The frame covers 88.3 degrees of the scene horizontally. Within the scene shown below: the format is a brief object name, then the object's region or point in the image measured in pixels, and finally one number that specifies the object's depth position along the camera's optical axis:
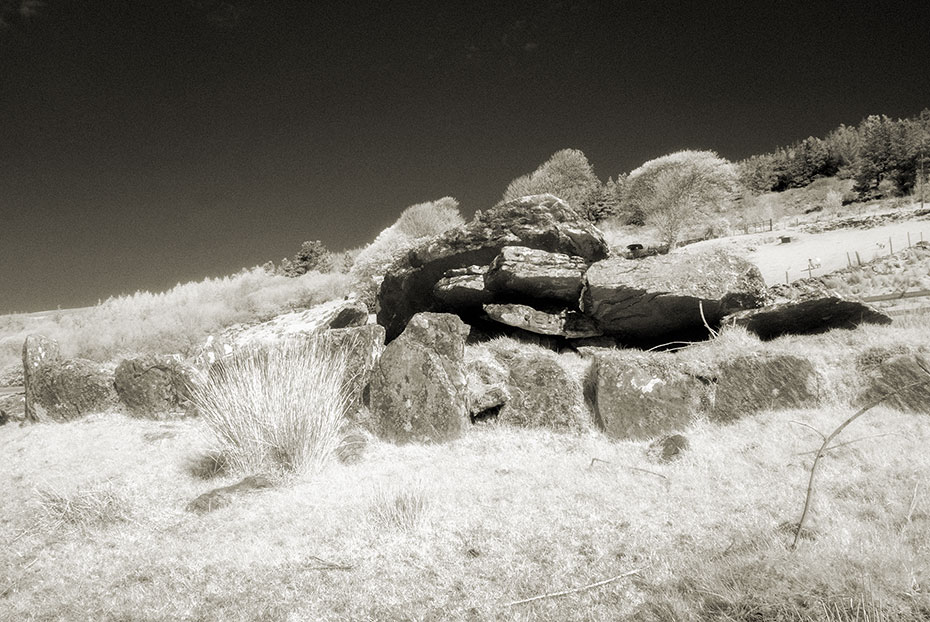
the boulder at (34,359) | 7.57
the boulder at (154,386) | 7.18
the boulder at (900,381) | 4.66
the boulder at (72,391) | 7.45
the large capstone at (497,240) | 7.86
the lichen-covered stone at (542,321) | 7.08
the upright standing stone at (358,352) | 6.11
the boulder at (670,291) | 6.33
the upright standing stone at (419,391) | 5.51
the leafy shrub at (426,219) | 23.52
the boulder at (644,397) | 5.17
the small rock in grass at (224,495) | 3.84
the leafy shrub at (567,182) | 28.80
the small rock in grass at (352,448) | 4.97
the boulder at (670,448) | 4.32
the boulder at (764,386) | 5.12
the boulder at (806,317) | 6.01
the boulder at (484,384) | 5.90
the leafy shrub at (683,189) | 30.84
